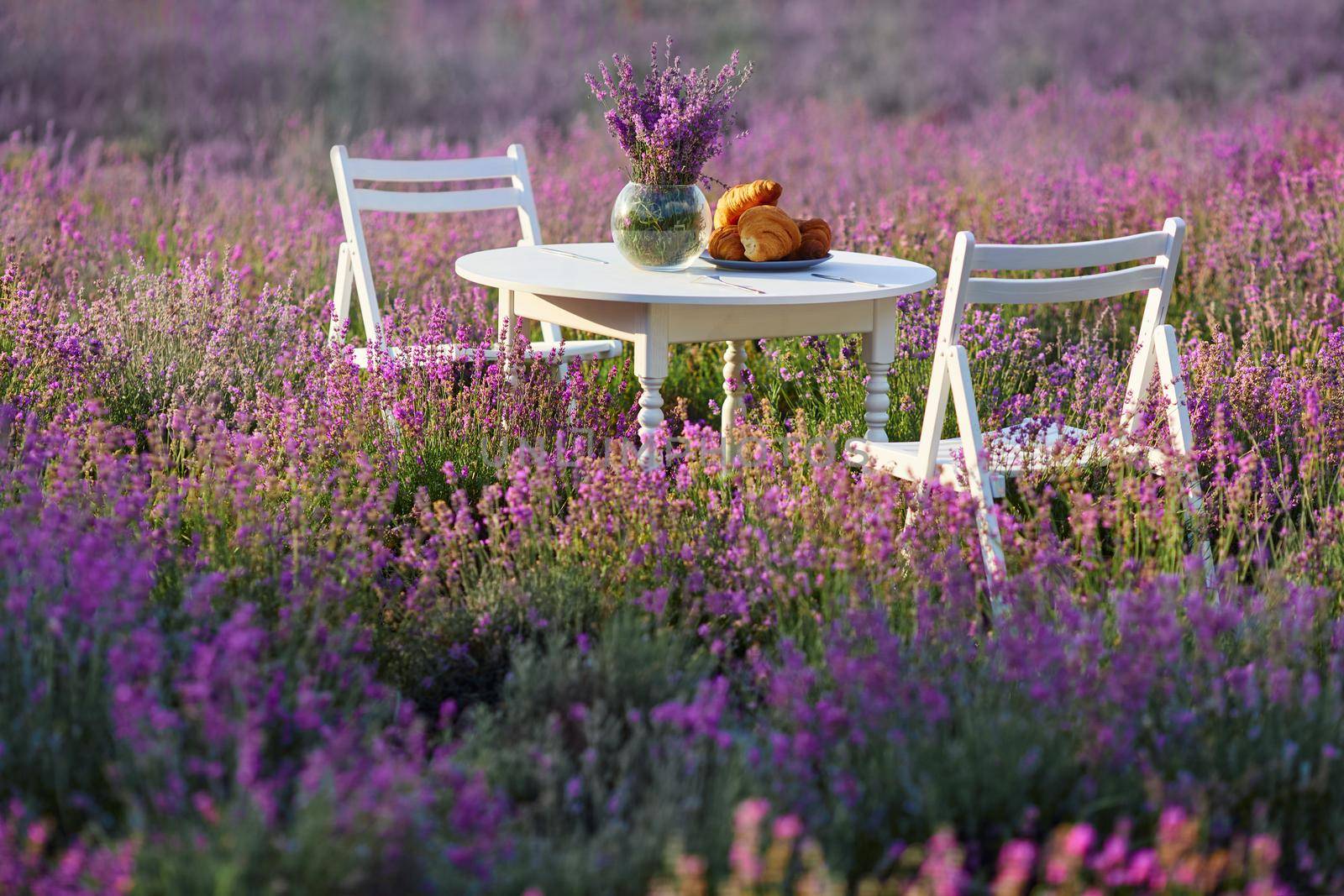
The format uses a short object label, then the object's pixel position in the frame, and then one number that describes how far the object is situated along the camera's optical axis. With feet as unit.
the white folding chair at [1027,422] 20.36
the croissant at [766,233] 24.22
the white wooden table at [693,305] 22.08
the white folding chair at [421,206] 27.71
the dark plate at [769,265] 24.13
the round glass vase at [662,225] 23.90
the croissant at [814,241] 24.77
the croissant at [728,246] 24.62
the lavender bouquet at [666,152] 23.27
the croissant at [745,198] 24.90
